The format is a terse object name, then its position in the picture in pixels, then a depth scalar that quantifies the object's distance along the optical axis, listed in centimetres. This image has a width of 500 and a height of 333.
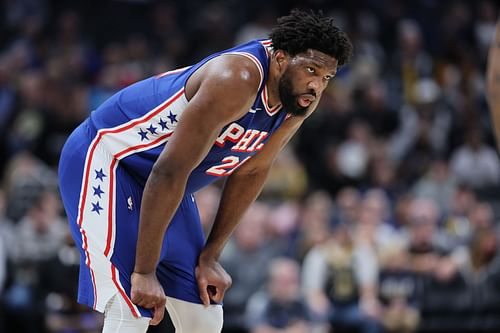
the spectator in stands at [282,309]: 1667
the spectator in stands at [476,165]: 2269
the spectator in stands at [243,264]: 1789
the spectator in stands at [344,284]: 1741
